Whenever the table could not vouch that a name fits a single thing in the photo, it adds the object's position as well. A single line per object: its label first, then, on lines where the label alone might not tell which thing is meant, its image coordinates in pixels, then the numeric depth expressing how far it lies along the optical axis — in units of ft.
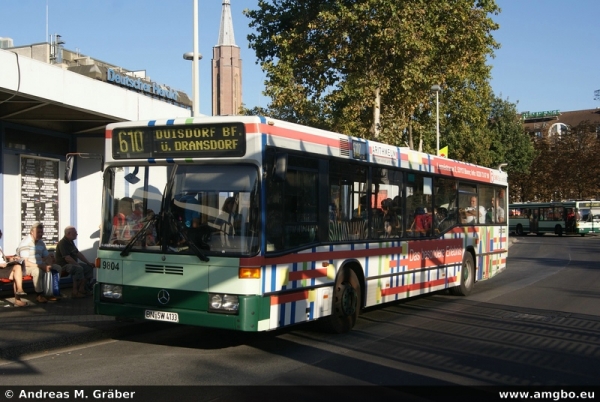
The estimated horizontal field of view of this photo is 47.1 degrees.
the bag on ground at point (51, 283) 40.88
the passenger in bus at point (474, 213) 49.63
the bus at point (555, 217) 184.96
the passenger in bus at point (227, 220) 27.07
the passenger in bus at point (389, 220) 37.70
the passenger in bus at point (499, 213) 55.67
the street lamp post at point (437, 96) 94.24
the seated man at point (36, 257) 40.81
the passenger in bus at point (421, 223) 41.42
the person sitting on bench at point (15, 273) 39.32
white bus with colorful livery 26.91
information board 46.47
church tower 437.58
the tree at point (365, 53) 79.92
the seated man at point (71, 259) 42.80
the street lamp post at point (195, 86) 54.80
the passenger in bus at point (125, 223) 29.12
